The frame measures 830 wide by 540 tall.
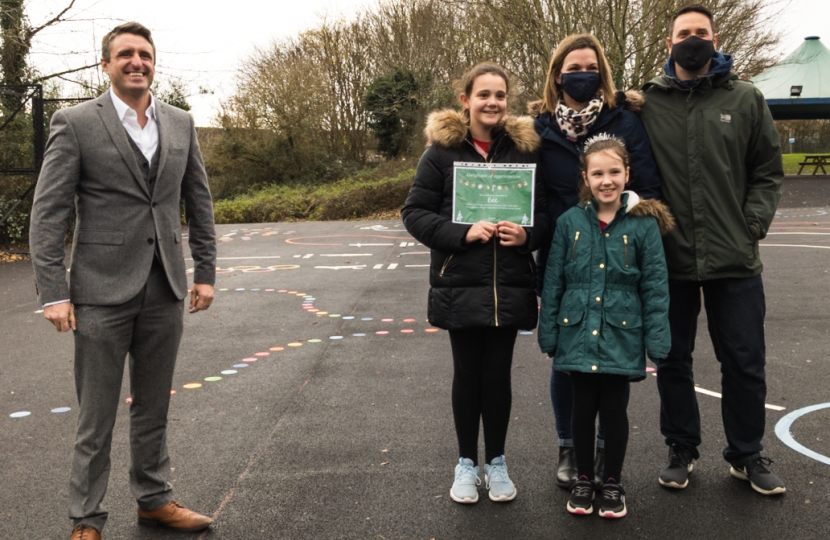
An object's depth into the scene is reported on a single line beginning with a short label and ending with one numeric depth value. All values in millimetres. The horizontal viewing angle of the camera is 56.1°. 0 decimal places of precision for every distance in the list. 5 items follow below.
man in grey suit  2998
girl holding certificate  3412
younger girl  3295
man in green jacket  3477
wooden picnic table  32438
